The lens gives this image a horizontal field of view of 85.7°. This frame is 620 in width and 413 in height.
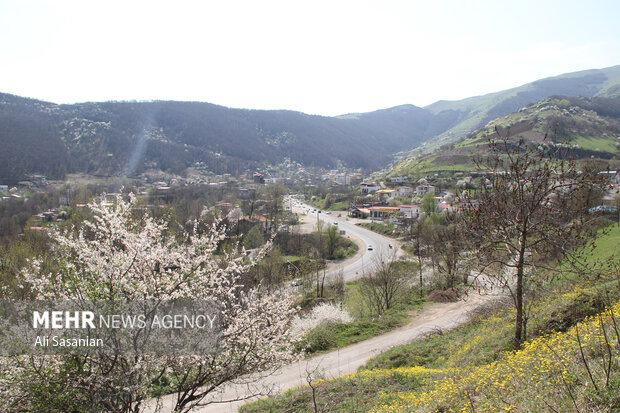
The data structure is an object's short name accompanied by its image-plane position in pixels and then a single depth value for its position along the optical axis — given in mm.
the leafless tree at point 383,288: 23233
